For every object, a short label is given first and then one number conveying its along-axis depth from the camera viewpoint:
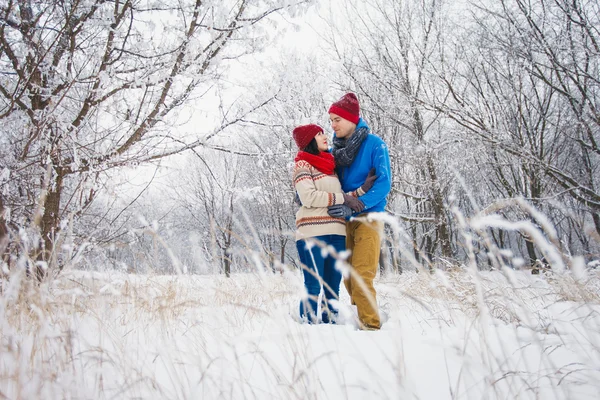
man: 2.52
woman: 2.55
